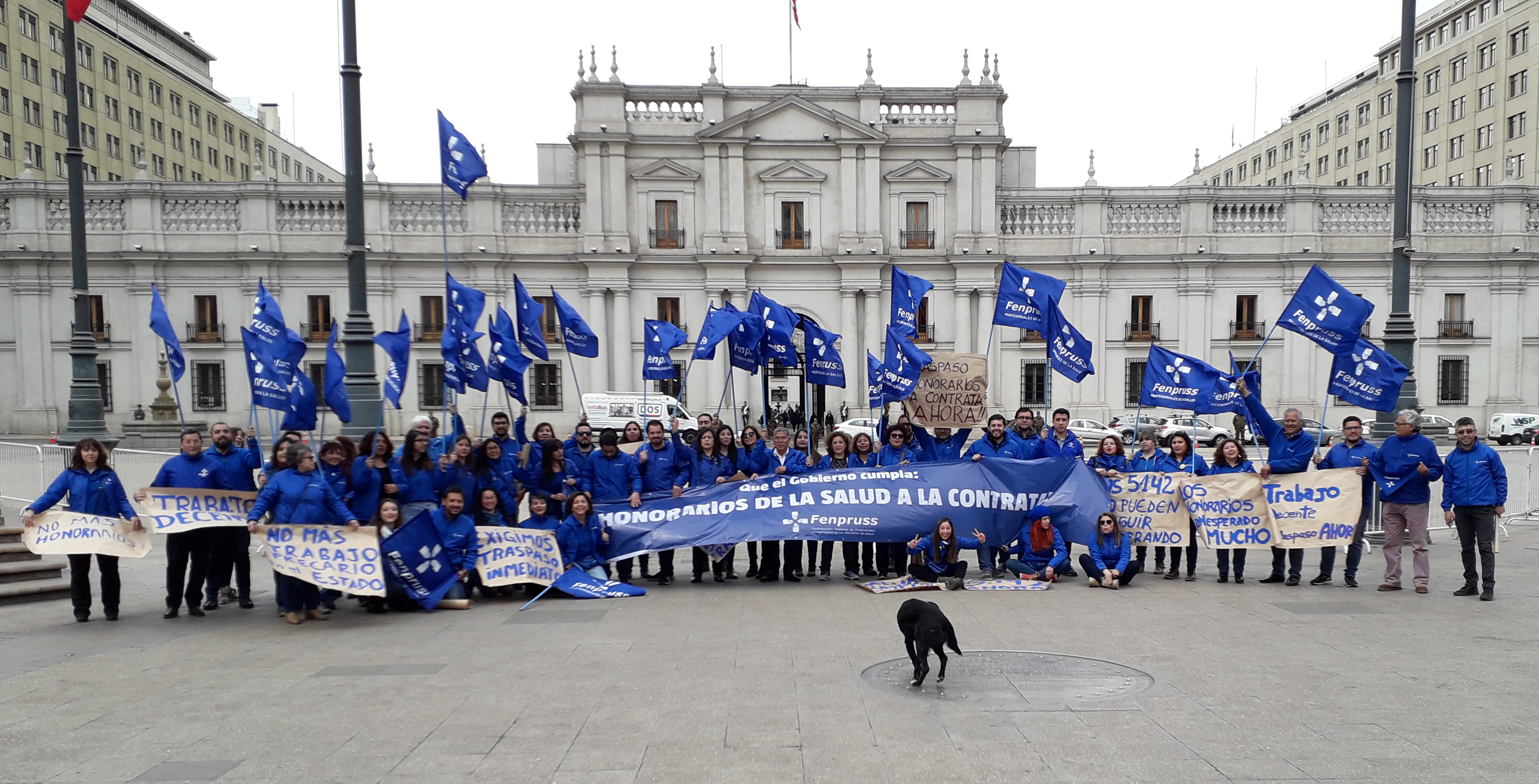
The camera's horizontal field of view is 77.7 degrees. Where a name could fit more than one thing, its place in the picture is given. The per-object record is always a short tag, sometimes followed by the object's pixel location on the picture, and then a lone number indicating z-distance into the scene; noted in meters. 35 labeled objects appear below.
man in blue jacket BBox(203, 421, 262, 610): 9.09
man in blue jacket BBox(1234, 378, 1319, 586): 10.23
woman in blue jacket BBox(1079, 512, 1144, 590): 9.98
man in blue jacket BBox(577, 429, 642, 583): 10.62
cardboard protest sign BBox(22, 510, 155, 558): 8.40
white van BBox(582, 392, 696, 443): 35.50
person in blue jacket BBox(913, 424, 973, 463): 11.58
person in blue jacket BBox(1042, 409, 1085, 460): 11.10
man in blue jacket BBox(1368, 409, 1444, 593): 9.62
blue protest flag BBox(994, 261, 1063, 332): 12.12
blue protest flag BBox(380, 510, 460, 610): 8.88
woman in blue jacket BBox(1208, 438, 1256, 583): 10.47
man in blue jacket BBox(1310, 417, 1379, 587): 10.11
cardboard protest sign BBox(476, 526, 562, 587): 9.45
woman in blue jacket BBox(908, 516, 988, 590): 10.00
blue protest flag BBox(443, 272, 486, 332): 11.73
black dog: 6.29
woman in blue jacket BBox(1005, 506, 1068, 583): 10.45
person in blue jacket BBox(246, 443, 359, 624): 8.66
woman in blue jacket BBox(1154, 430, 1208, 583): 10.57
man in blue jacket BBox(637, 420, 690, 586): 10.76
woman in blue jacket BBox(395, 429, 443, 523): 9.60
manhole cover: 6.09
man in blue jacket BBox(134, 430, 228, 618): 8.78
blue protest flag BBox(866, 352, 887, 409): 12.00
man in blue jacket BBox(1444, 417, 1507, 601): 9.25
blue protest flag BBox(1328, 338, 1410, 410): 10.73
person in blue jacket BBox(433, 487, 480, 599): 9.28
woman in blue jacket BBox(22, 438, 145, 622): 8.52
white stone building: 41.03
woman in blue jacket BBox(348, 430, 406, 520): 9.19
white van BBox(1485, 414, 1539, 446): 38.72
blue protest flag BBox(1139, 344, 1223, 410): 11.25
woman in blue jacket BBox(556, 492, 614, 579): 10.00
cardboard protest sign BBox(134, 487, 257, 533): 8.55
